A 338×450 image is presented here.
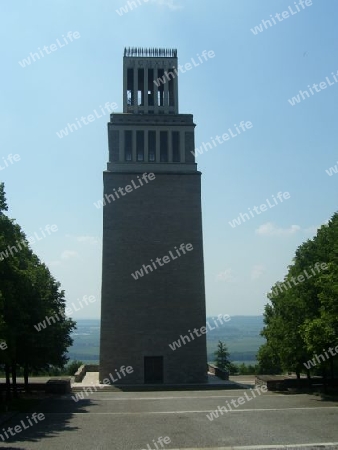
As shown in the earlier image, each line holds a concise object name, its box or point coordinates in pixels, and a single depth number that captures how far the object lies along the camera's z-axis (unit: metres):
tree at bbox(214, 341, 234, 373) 55.75
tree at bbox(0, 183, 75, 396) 20.55
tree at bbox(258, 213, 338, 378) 22.50
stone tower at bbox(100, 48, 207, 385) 37.09
